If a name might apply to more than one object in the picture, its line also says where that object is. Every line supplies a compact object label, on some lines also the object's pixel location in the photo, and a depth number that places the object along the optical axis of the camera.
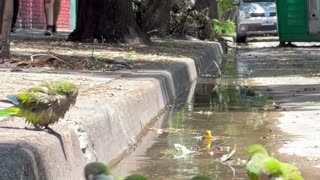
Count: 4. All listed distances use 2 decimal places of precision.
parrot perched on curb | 4.41
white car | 37.49
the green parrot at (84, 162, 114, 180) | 2.79
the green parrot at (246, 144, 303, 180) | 2.85
